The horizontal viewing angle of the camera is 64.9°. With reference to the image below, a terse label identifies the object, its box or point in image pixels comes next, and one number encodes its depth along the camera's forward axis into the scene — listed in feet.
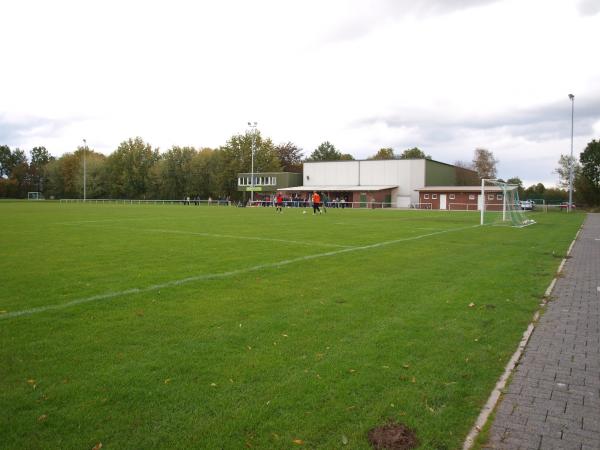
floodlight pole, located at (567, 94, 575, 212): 173.20
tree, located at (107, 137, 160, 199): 336.90
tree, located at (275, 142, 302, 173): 364.38
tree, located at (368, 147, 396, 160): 356.16
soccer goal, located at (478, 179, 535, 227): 92.22
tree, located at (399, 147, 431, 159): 358.78
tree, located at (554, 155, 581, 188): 236.02
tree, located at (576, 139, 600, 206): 206.18
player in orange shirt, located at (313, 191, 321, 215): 124.26
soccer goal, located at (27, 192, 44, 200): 383.61
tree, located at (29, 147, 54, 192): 406.62
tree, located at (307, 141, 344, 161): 371.56
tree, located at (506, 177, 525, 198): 268.45
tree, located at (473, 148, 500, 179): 334.60
